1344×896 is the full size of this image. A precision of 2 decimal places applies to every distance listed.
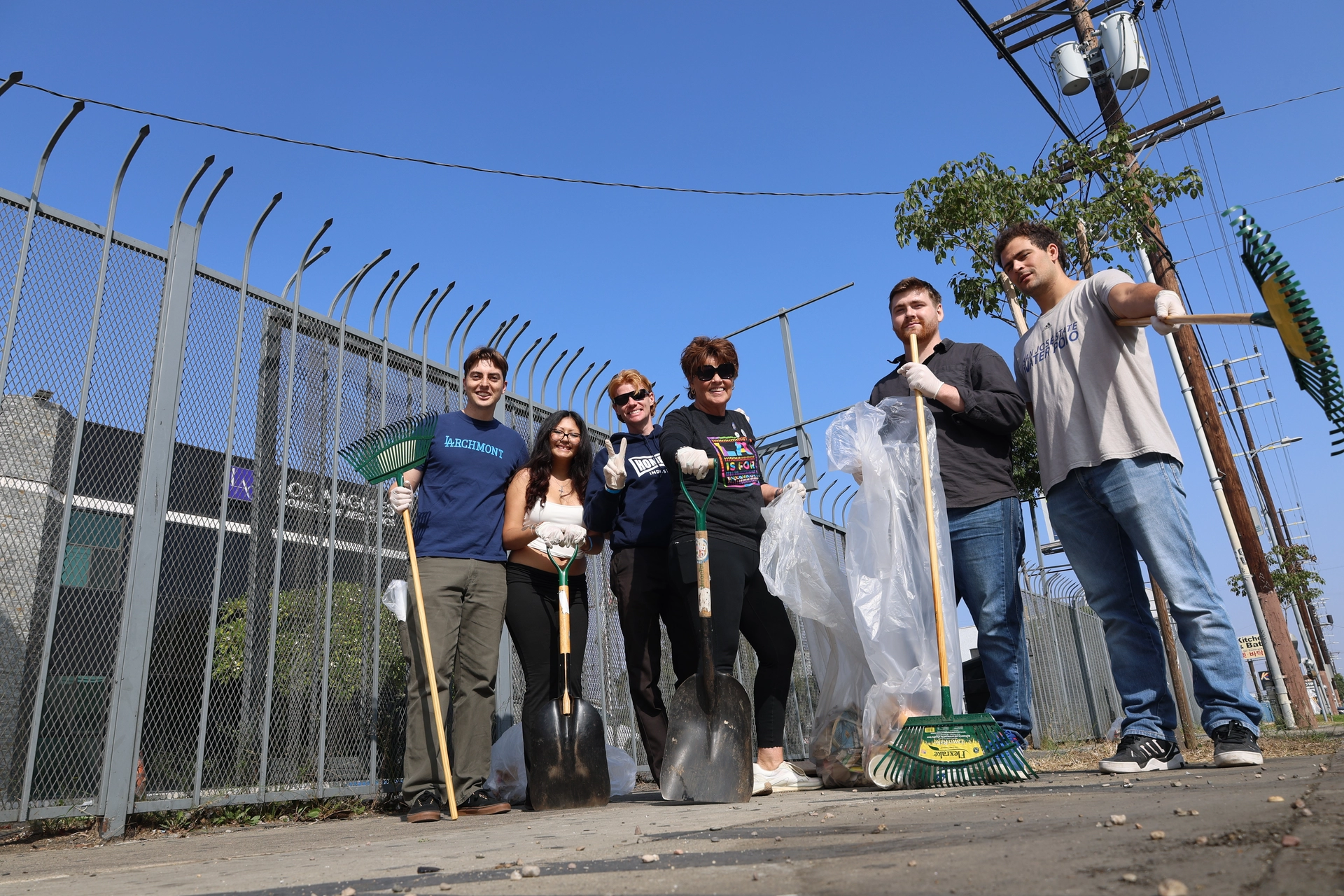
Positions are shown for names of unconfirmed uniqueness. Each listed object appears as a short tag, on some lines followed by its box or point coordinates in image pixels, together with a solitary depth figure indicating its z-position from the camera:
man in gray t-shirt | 2.83
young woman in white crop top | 3.71
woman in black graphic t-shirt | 3.38
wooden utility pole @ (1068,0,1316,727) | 11.17
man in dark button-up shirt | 3.26
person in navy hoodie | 3.82
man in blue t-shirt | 3.45
